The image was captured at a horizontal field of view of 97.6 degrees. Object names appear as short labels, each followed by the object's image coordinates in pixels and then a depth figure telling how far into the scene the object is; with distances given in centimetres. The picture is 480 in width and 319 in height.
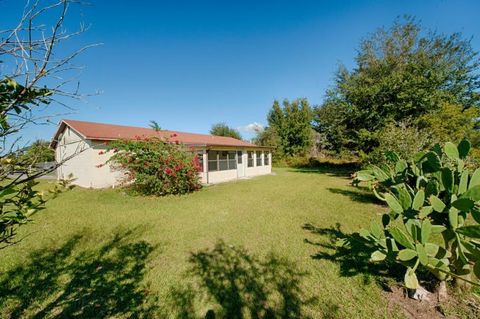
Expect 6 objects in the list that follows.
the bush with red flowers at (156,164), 912
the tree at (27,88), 126
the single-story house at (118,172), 1185
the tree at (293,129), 3209
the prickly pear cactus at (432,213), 188
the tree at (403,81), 1429
